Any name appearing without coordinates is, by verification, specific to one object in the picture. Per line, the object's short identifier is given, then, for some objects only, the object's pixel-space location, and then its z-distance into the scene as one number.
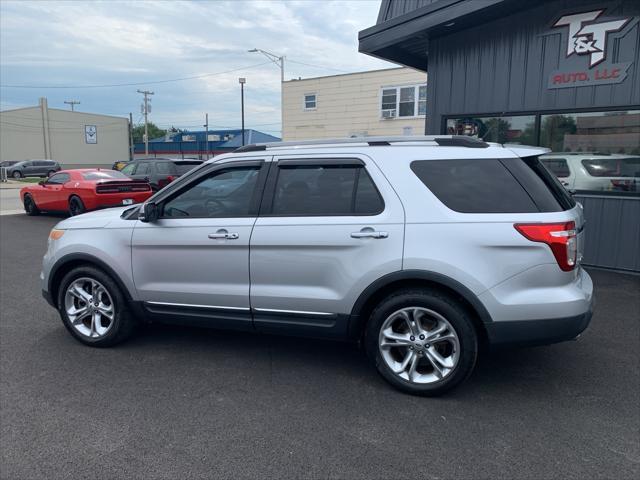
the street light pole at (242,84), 42.19
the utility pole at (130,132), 61.53
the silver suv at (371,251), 3.46
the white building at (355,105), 22.67
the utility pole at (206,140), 50.43
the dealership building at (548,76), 7.20
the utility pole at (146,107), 65.34
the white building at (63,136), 52.53
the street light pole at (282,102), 26.62
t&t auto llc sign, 7.14
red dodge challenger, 13.16
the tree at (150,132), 113.45
